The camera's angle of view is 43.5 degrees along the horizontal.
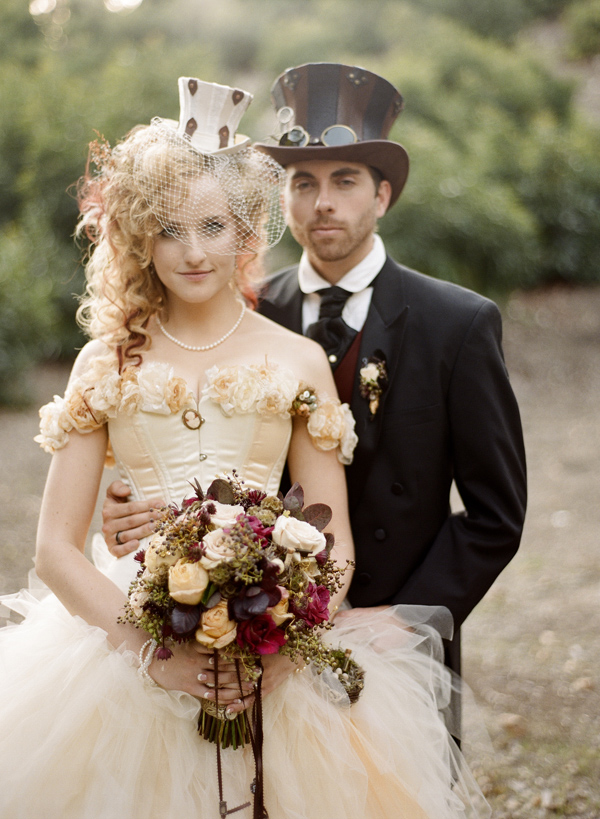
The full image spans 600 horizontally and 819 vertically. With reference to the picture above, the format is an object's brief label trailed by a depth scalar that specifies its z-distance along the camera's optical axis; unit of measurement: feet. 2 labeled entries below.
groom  8.18
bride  6.15
